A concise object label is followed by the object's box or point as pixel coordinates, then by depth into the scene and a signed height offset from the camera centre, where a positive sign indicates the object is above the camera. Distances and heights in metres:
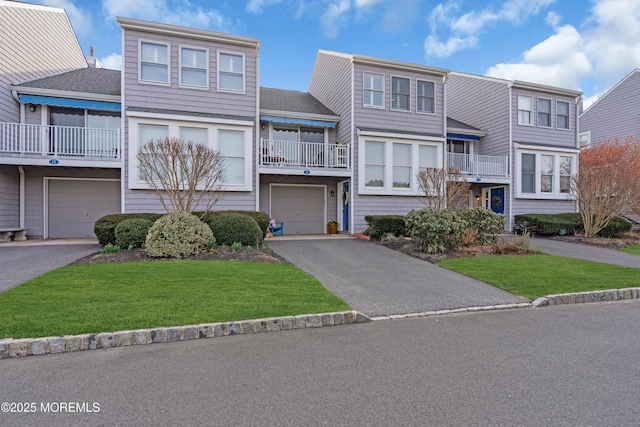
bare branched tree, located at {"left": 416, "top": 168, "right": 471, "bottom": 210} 11.81 +0.81
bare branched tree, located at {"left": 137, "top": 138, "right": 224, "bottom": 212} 9.39 +1.24
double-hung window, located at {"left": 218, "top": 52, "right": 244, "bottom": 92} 12.80 +5.21
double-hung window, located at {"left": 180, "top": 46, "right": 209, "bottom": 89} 12.38 +5.21
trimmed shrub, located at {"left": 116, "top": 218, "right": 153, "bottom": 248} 9.16 -0.72
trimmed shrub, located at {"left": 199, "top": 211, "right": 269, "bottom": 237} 10.77 -0.29
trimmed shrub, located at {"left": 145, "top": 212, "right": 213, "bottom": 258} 8.38 -0.76
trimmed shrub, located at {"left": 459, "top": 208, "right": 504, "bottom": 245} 10.70 -0.45
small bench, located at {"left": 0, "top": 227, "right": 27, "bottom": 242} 11.29 -0.97
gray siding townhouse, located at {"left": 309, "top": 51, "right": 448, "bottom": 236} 14.14 +3.43
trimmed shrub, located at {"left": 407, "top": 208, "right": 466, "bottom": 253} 9.99 -0.60
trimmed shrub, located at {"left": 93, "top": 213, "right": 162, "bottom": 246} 9.59 -0.64
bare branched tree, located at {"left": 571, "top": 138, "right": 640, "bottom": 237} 13.42 +0.70
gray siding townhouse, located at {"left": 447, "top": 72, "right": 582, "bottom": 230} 16.92 +3.24
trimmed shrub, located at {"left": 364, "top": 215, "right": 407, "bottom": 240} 12.69 -0.67
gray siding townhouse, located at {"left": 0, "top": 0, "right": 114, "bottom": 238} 11.42 +2.50
